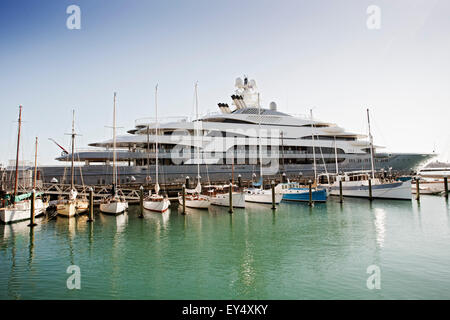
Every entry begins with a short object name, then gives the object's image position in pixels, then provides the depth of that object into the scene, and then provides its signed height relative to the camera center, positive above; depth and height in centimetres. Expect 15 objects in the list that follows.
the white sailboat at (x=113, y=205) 2564 -243
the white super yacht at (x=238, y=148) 3789 +442
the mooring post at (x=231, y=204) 2565 -257
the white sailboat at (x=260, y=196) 3027 -227
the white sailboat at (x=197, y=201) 2772 -241
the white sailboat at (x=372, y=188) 3192 -187
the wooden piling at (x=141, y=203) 2422 -226
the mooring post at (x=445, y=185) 3428 -173
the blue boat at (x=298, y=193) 3161 -218
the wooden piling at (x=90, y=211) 2247 -255
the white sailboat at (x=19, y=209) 2174 -229
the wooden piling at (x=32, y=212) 2036 -232
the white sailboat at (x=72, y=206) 2477 -236
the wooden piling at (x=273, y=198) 2745 -236
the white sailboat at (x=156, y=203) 2673 -248
